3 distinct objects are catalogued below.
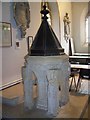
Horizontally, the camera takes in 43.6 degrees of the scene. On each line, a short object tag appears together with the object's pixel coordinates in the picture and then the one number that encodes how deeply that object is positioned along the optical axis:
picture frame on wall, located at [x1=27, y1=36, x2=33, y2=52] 2.89
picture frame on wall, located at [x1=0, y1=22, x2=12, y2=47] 2.30
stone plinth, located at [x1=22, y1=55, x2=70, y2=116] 1.38
